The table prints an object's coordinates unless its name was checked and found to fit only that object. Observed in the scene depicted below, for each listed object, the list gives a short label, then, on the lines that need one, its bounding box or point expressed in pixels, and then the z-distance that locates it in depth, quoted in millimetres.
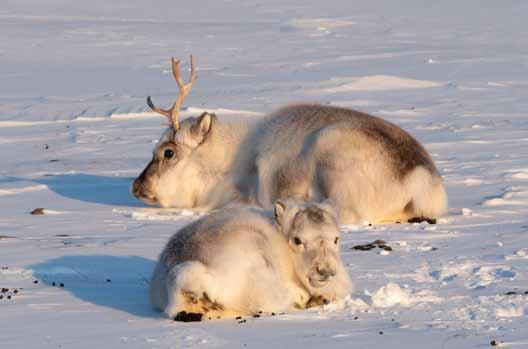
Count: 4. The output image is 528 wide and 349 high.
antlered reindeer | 20656
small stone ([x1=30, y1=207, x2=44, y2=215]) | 22062
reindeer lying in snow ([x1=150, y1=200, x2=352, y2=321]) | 13289
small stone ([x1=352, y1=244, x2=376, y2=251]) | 17766
